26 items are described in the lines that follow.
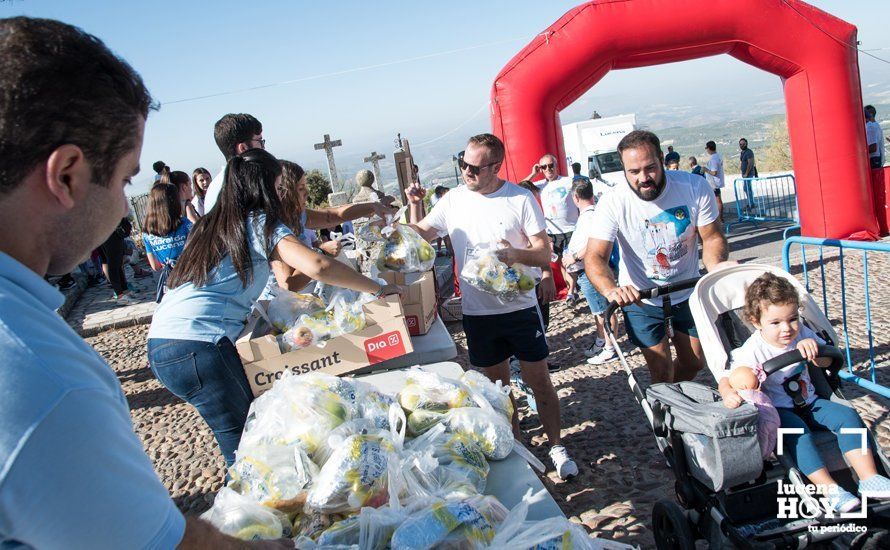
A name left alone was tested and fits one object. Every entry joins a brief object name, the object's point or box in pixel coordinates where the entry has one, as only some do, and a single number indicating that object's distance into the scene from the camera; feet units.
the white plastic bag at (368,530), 5.21
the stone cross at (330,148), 60.64
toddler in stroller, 7.90
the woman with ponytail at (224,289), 8.94
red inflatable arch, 27.45
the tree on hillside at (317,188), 64.90
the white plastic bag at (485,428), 7.24
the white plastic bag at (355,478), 6.01
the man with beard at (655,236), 11.67
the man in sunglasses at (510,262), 12.37
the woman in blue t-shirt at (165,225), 19.97
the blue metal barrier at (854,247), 11.75
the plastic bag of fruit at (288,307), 11.07
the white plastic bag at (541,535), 4.91
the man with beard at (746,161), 51.34
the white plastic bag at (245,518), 5.61
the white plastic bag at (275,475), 6.29
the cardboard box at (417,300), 12.51
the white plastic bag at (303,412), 6.98
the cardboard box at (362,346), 10.80
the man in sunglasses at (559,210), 25.39
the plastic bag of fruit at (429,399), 7.53
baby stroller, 7.54
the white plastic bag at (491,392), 8.25
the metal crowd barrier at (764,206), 42.86
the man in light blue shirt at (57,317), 2.70
